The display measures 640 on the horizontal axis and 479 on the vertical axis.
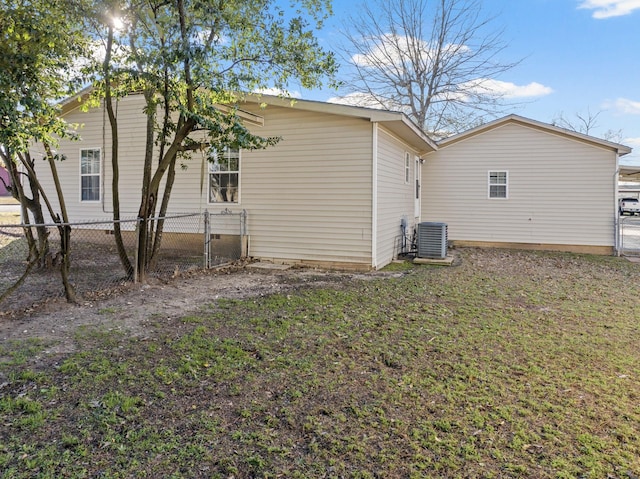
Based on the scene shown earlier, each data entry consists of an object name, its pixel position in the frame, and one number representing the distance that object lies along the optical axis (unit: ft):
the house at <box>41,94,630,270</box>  26.09
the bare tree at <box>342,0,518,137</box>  62.18
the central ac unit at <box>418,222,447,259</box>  30.73
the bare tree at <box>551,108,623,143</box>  106.11
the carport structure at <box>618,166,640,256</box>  37.35
